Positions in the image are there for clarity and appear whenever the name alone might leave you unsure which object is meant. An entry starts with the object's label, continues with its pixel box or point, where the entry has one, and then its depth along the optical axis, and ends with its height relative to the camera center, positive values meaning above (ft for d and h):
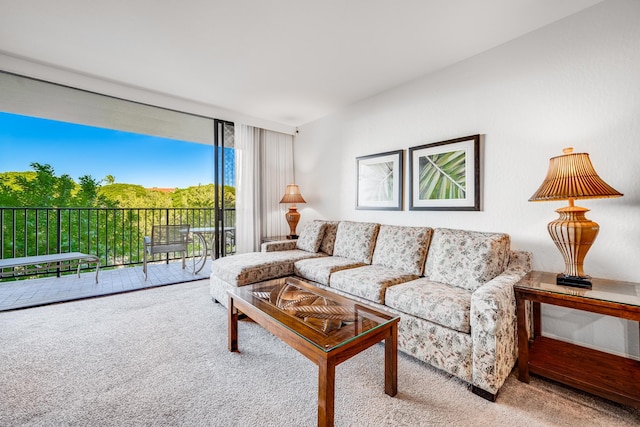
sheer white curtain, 13.53 +1.74
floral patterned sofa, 4.92 -1.81
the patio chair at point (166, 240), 12.86 -1.27
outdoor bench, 9.40 -1.72
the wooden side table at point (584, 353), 4.49 -2.97
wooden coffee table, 3.88 -2.00
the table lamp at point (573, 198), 5.18 +0.28
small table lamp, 13.64 +0.65
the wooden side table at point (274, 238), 13.55 -1.26
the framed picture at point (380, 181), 10.16 +1.31
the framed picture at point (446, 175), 8.12 +1.24
